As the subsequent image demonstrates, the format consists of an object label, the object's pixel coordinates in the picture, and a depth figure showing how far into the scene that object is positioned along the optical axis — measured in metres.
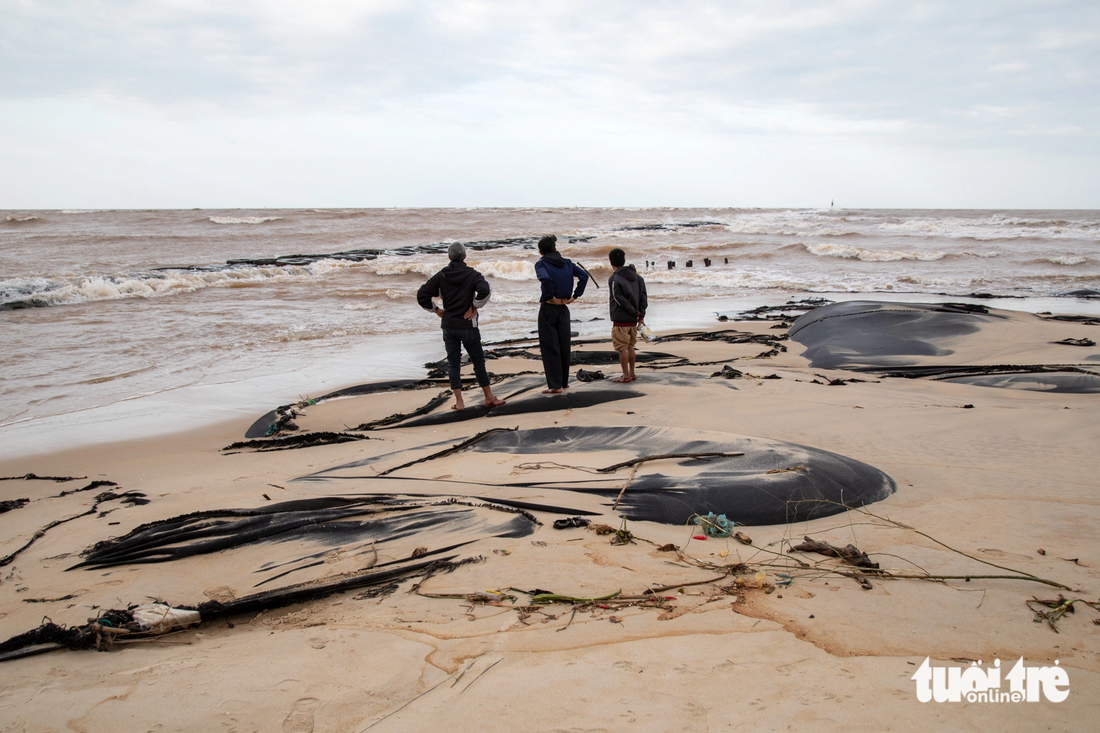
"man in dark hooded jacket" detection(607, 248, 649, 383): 6.94
